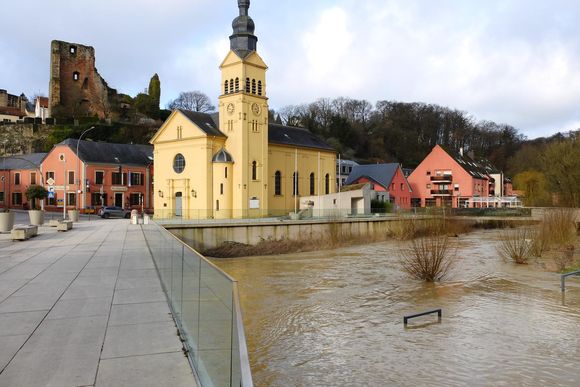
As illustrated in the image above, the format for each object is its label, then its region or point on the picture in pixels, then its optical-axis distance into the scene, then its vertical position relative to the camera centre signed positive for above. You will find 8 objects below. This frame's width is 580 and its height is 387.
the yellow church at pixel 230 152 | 45.41 +5.41
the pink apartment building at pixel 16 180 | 64.31 +4.23
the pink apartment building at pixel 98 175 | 58.59 +4.34
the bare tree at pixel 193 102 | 111.94 +24.43
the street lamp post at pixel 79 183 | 57.22 +3.19
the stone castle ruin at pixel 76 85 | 86.38 +22.70
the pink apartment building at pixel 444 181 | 78.88 +4.01
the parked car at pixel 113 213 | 50.70 -0.25
